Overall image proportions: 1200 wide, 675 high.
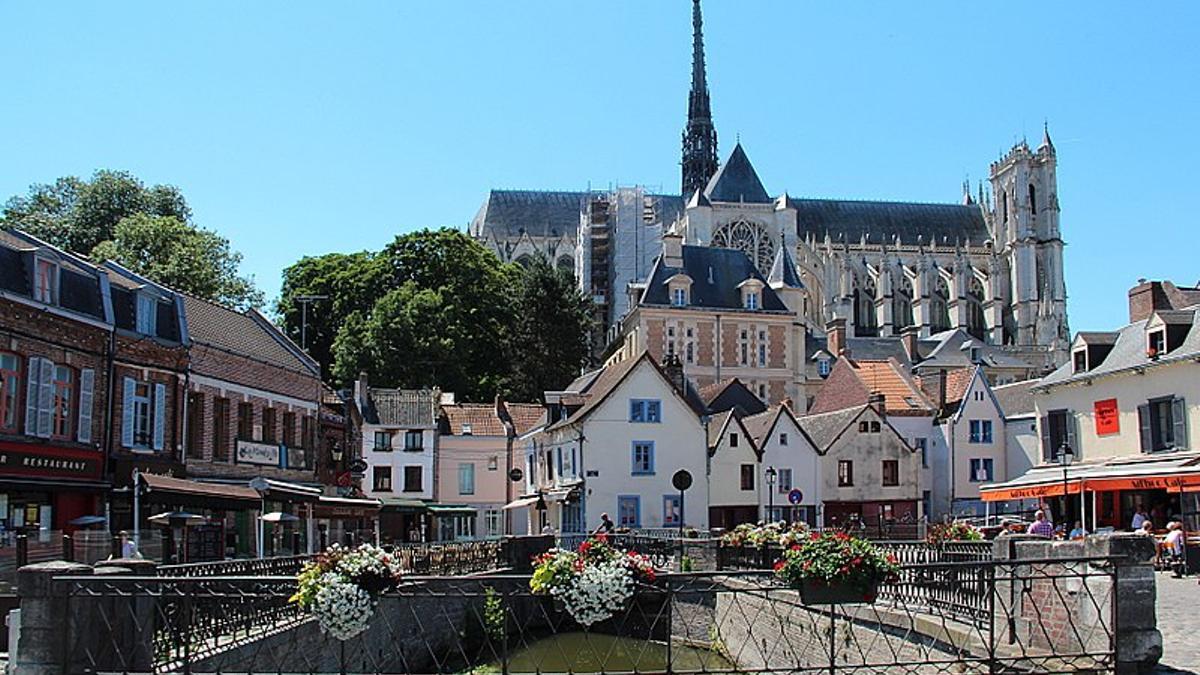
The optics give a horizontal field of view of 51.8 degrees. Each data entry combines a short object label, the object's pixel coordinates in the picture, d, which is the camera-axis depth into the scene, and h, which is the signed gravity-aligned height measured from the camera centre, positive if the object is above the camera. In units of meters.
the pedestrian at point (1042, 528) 23.63 -0.86
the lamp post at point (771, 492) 42.66 -0.26
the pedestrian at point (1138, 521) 27.70 -0.86
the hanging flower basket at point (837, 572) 10.53 -0.74
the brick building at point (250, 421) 28.66 +1.70
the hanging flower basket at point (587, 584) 10.20 -0.80
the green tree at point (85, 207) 59.78 +14.06
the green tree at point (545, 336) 71.06 +9.05
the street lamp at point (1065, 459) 31.39 +0.65
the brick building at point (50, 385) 21.97 +1.95
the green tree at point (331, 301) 69.50 +10.44
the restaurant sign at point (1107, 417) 34.49 +1.83
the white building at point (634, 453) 42.97 +1.14
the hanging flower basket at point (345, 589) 10.27 -0.84
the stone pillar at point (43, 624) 10.48 -1.14
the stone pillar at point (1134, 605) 10.80 -1.06
